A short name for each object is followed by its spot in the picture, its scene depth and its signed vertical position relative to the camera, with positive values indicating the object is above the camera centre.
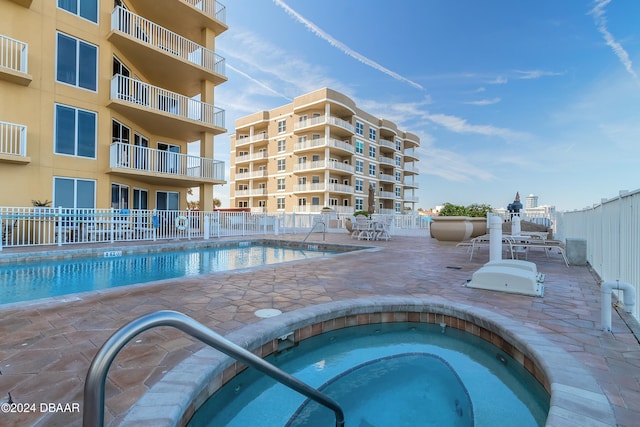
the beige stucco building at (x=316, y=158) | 31.09 +6.75
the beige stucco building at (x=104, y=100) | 9.81 +4.32
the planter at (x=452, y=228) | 10.40 -0.39
